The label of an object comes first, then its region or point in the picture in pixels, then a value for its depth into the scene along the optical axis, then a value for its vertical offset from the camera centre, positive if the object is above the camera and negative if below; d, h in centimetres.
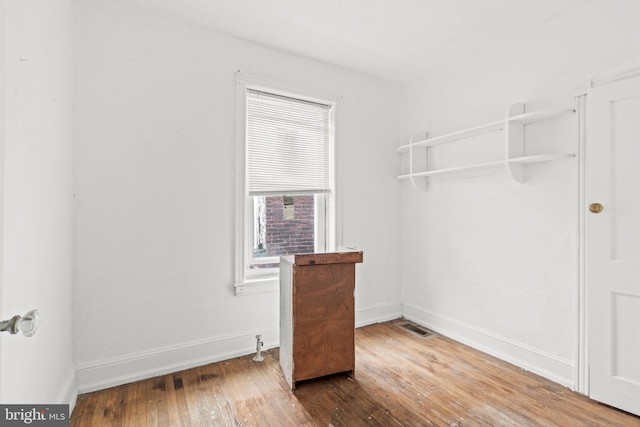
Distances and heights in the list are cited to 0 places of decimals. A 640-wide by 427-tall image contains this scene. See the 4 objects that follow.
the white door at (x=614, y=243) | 194 -16
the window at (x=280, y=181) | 280 +31
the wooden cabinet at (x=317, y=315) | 221 -69
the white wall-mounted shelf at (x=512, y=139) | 228 +58
